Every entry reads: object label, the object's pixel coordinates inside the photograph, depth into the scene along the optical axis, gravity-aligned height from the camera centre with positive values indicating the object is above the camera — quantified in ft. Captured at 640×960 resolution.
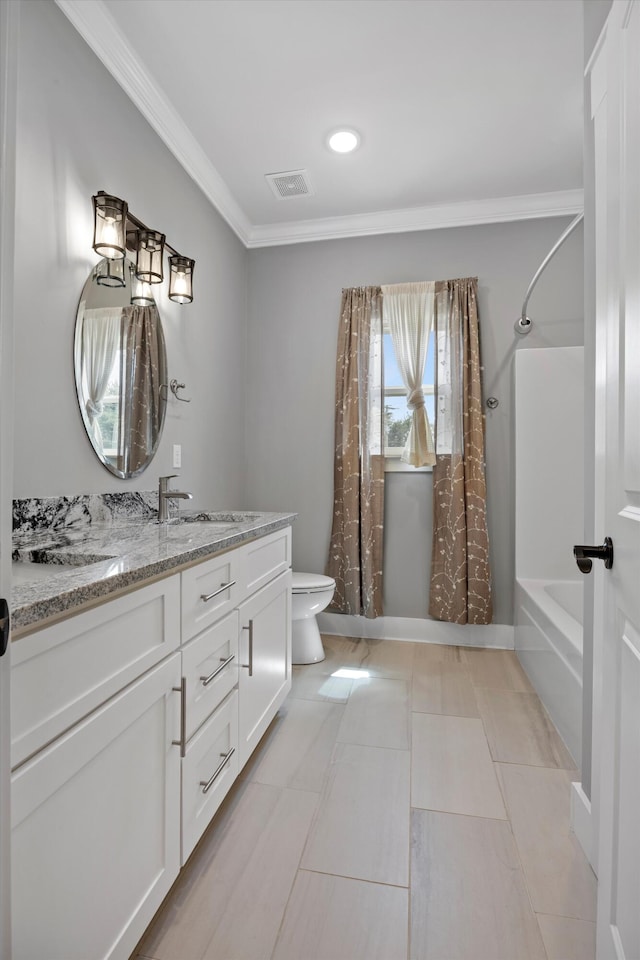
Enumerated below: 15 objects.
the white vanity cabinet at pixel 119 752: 2.45 -1.73
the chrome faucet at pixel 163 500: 6.73 -0.20
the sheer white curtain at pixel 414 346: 10.12 +2.94
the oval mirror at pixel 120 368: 5.82 +1.52
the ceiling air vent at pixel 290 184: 8.96 +5.65
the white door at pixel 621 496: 2.55 -0.03
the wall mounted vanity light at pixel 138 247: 5.69 +3.09
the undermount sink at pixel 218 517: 7.36 -0.45
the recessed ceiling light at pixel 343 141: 7.94 +5.65
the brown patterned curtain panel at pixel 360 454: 10.32 +0.71
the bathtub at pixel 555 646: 6.19 -2.31
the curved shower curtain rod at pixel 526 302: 7.24 +3.41
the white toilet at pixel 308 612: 8.90 -2.26
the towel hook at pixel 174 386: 7.84 +1.60
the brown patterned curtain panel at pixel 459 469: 9.89 +0.40
